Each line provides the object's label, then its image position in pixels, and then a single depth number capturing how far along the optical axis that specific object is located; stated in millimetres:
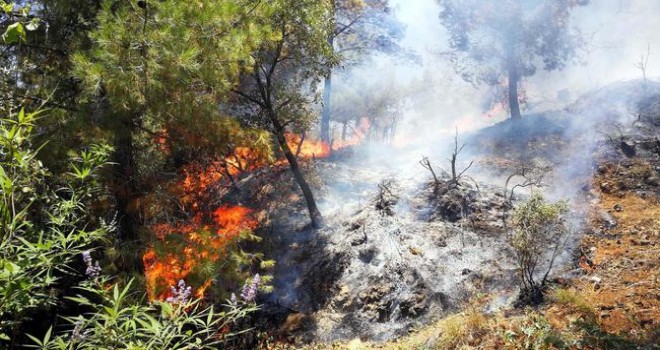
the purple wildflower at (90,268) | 2961
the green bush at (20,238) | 2217
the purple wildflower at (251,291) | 3145
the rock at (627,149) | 12098
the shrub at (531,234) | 6828
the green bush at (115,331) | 2523
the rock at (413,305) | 8180
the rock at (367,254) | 9922
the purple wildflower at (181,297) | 2896
